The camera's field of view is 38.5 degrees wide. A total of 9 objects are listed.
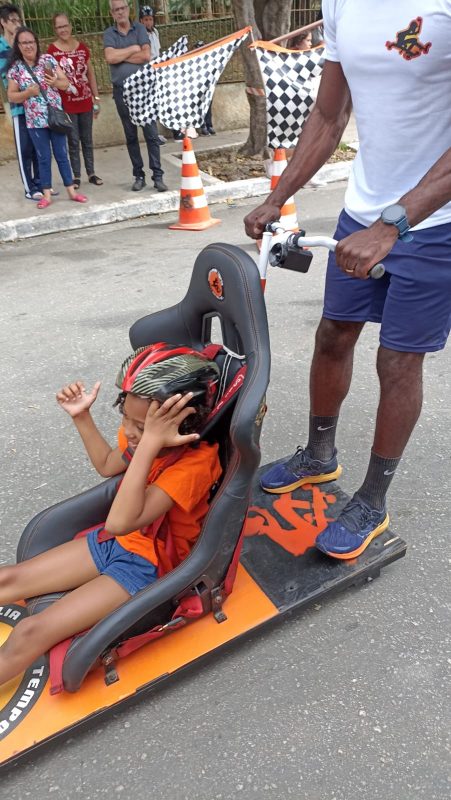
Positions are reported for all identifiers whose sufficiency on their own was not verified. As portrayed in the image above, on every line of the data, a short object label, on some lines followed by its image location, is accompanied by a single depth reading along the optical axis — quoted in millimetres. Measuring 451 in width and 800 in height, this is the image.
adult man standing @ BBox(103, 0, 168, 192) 6676
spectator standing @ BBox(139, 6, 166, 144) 8938
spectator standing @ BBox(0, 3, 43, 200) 6457
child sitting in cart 1688
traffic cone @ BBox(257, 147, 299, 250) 5605
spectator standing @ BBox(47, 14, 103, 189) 6852
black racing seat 1682
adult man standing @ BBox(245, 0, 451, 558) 1692
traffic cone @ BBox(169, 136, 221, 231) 5965
